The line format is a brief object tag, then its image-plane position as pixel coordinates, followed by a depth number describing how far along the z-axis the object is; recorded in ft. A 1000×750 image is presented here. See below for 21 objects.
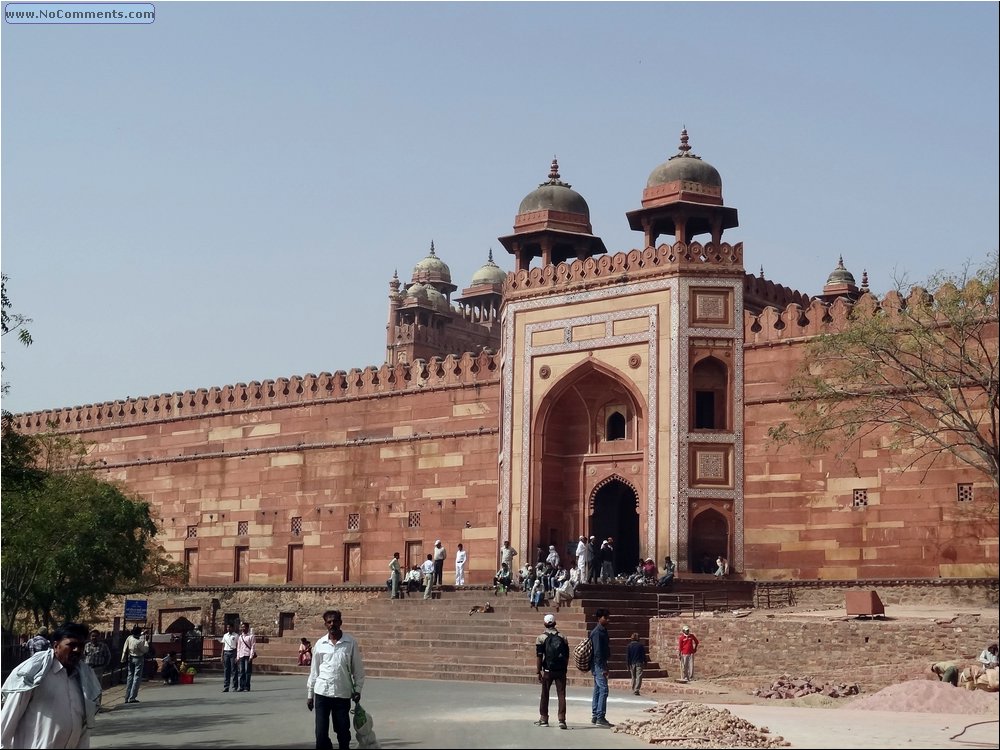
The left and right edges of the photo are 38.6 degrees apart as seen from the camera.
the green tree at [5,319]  54.51
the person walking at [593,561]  80.58
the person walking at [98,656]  73.31
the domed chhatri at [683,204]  84.28
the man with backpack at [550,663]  41.42
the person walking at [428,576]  80.14
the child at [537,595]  72.05
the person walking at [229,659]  60.44
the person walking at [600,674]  42.04
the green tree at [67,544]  73.46
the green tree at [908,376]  66.49
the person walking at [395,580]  81.87
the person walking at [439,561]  83.10
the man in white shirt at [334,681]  33.76
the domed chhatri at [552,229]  90.53
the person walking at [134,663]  56.75
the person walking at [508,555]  83.25
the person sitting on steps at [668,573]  74.56
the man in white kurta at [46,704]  26.22
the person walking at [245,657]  60.03
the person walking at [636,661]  55.67
